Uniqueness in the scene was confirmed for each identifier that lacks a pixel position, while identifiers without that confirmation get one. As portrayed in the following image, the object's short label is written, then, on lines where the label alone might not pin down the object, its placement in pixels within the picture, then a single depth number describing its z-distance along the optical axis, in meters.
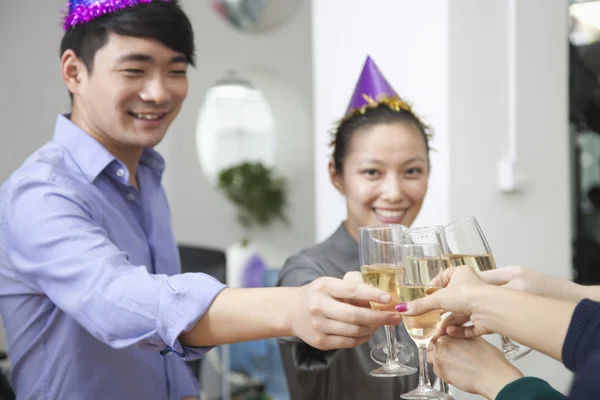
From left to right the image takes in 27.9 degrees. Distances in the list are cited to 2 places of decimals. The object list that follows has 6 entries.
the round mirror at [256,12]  3.44
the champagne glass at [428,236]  1.43
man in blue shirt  1.44
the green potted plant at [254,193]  6.64
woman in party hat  1.70
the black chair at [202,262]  2.33
